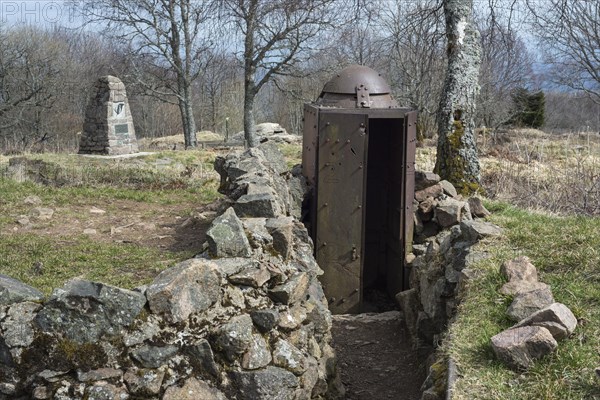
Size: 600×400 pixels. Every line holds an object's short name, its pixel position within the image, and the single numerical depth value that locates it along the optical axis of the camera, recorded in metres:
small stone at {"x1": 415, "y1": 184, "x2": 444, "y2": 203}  7.88
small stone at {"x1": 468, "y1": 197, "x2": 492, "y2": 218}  7.42
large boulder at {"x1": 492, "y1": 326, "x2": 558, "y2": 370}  3.62
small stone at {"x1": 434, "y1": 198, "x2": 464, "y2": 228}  7.41
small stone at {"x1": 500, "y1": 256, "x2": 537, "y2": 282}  4.58
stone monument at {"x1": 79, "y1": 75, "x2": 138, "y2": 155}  16.94
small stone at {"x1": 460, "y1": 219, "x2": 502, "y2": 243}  5.65
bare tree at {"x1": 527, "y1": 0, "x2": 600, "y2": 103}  25.50
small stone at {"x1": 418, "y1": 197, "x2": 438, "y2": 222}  7.75
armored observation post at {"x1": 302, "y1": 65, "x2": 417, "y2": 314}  7.00
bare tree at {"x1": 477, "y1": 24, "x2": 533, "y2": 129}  27.44
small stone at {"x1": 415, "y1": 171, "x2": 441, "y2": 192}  7.96
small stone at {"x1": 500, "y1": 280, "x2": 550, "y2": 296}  4.40
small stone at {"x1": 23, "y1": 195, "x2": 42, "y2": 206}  9.25
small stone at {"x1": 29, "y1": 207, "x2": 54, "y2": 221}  8.38
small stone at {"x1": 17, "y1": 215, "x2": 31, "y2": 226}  7.98
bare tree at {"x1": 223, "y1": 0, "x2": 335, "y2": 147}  21.30
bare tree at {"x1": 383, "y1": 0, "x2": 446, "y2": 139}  24.73
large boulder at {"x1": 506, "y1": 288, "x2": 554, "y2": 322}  4.09
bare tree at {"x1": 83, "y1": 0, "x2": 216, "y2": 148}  24.47
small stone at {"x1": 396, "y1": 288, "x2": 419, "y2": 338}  6.06
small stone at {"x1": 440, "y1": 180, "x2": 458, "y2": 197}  8.49
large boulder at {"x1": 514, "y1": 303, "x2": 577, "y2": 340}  3.76
